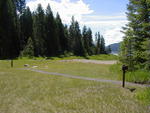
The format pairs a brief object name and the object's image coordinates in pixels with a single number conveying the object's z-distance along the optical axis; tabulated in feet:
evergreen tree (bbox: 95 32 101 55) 328.33
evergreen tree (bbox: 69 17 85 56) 234.93
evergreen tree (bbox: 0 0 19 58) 136.46
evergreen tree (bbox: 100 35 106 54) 353.51
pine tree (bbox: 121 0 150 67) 55.01
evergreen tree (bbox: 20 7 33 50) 171.57
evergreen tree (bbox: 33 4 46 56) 174.35
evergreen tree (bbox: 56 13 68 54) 225.56
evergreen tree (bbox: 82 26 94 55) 276.21
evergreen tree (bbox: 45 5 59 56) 199.30
